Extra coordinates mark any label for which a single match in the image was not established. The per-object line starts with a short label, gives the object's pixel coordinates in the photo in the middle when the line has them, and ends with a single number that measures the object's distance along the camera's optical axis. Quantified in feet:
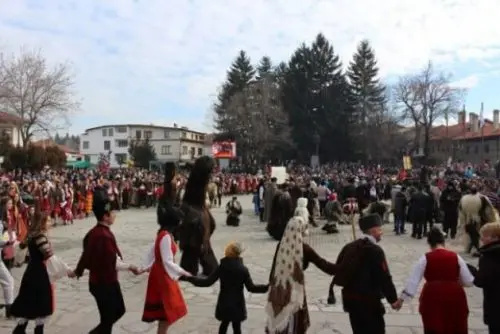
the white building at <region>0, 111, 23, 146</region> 126.66
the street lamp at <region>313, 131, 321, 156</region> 185.26
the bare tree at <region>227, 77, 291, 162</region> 188.85
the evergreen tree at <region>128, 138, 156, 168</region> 230.27
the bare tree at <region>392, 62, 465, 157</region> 209.97
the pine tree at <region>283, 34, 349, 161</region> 200.34
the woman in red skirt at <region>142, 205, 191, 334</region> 17.53
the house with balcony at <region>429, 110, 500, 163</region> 223.10
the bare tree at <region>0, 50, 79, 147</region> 122.42
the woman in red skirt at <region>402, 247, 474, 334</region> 15.28
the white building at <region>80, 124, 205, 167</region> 312.71
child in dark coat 17.44
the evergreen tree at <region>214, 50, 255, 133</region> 216.19
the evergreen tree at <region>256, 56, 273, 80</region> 245.04
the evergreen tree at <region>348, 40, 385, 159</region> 208.03
